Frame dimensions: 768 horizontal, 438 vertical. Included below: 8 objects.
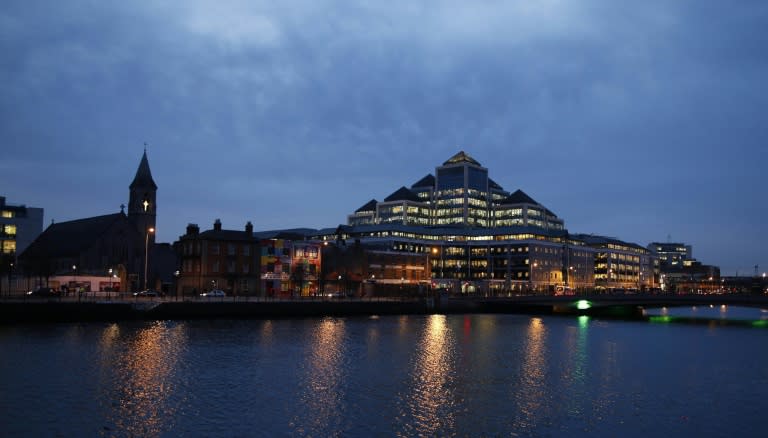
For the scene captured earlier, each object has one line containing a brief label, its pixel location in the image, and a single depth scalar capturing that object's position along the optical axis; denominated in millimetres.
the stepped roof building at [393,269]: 162875
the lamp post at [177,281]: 135788
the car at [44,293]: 106531
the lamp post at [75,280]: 125762
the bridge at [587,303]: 116438
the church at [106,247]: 138750
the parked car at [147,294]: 115562
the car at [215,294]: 119688
